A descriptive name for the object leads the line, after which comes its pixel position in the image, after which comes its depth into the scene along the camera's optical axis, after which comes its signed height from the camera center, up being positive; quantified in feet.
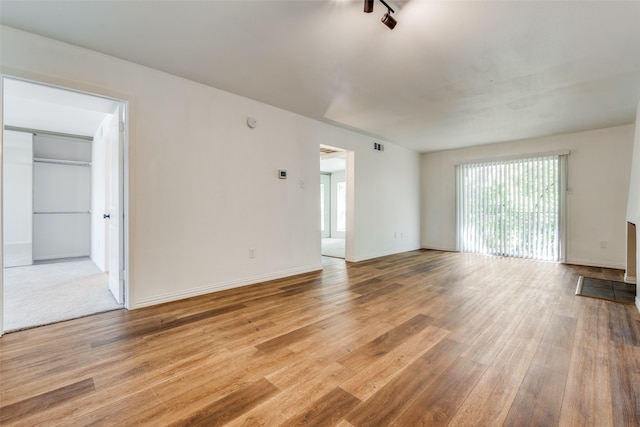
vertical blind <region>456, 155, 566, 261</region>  17.72 +0.43
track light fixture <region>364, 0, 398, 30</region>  6.02 +4.55
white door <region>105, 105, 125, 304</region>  9.33 +0.32
